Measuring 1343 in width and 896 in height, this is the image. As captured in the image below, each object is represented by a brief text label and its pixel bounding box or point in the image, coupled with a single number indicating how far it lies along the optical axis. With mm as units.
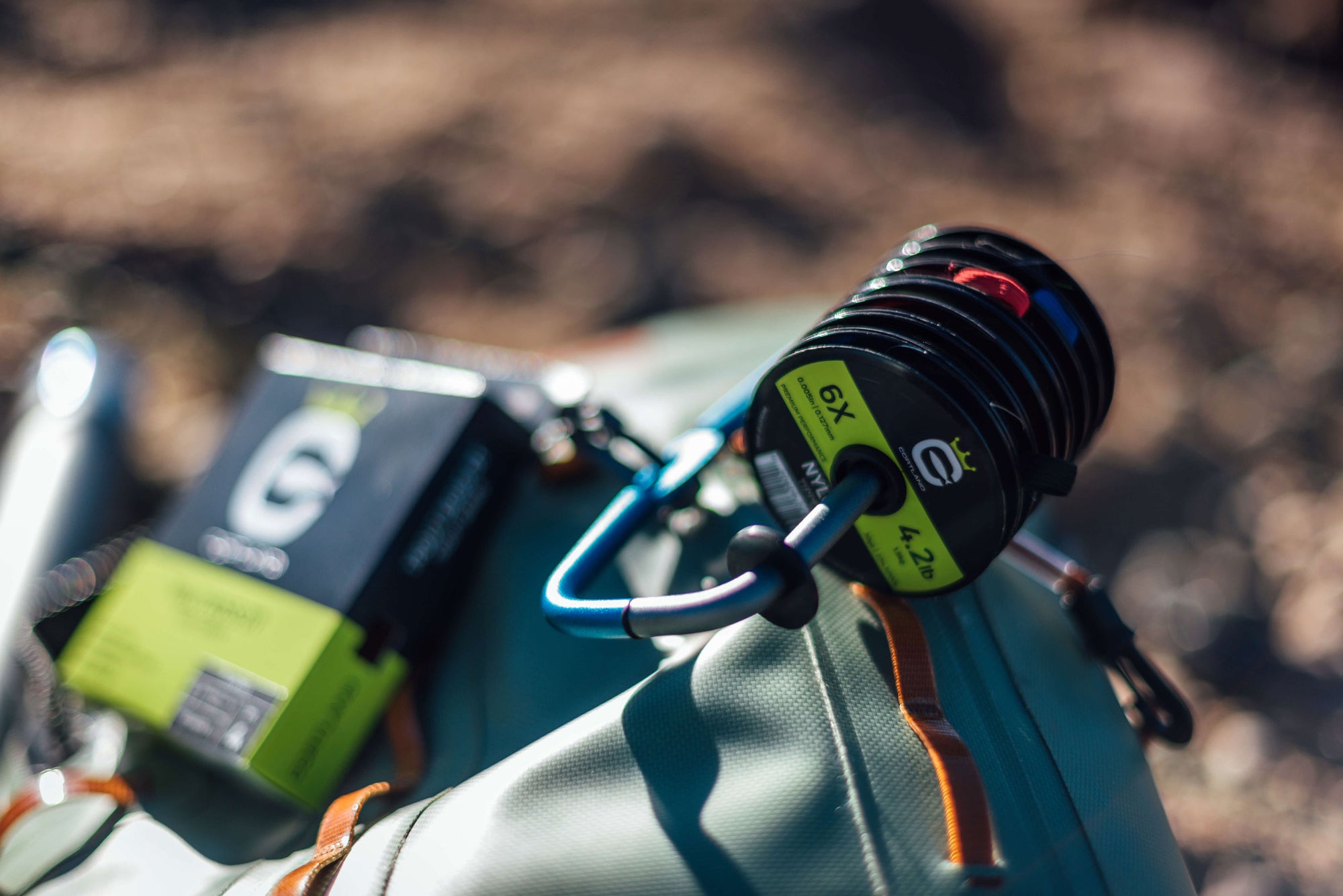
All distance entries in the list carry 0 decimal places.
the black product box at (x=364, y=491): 521
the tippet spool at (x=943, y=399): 455
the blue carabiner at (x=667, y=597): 452
